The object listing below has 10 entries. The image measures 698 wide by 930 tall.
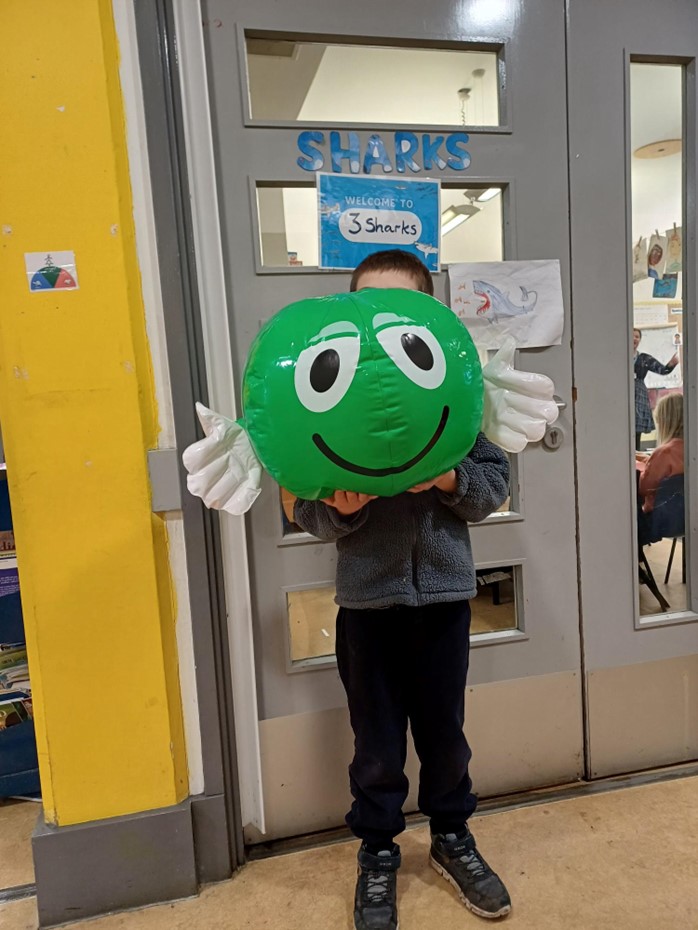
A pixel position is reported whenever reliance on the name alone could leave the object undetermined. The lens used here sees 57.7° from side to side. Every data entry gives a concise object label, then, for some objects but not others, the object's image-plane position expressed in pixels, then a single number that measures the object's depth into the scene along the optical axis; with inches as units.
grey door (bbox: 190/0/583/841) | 53.3
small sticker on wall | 47.1
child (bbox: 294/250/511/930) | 45.6
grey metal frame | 48.6
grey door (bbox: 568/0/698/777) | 58.6
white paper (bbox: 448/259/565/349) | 57.4
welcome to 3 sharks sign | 54.3
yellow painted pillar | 46.3
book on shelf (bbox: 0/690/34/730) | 66.7
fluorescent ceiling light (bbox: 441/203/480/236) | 57.3
